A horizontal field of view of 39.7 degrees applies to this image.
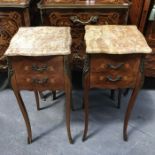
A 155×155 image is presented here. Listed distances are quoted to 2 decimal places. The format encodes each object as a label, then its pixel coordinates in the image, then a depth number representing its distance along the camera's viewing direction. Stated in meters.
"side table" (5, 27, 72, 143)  1.04
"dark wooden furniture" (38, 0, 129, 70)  1.33
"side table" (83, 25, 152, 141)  1.05
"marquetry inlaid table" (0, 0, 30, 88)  1.33
